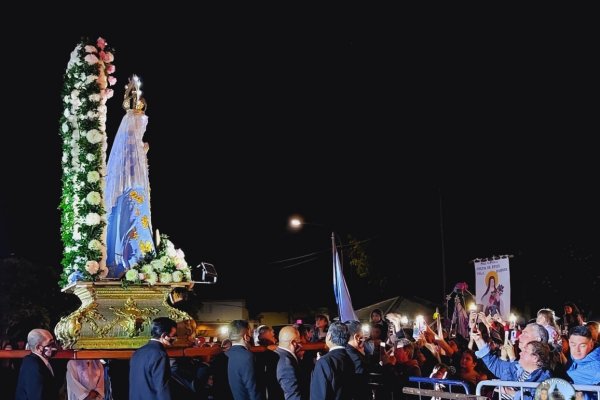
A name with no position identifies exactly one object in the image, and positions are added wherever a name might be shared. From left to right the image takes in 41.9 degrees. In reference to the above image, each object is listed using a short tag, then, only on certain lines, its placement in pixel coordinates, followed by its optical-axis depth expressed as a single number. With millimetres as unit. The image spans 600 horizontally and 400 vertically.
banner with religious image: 18922
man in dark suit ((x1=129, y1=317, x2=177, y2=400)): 8586
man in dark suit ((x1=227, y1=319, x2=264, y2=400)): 9156
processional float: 12984
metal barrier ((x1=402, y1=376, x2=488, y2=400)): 7893
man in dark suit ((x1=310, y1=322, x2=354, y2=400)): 8156
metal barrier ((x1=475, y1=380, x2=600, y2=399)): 7246
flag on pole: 18062
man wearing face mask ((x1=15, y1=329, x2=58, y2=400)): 8852
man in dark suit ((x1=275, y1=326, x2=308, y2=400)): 8938
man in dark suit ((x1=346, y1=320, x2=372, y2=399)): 9188
